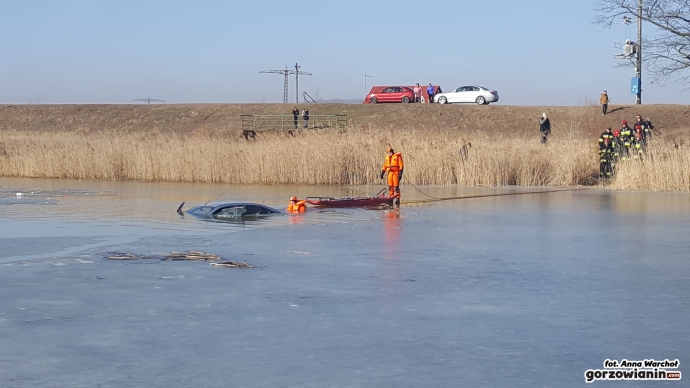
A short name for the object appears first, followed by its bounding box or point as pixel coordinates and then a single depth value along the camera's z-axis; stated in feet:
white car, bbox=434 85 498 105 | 174.75
